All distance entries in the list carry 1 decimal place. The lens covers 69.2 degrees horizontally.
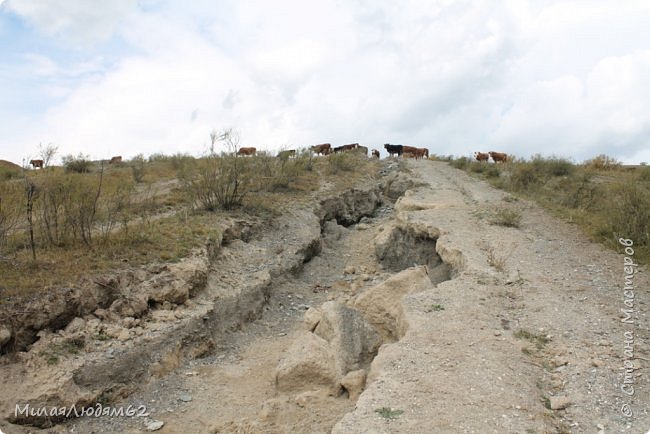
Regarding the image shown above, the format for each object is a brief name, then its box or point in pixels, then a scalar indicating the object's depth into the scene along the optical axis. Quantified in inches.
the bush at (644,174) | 715.4
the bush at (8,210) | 325.4
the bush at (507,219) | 438.9
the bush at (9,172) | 642.0
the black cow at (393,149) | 1066.1
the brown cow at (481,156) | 1037.2
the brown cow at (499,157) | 1020.5
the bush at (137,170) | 714.8
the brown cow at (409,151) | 1089.4
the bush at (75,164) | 761.8
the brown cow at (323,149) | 984.3
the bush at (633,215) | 349.1
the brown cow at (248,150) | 867.7
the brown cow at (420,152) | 1091.3
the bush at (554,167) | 788.5
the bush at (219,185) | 497.0
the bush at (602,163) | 928.9
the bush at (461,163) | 939.0
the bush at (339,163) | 772.6
